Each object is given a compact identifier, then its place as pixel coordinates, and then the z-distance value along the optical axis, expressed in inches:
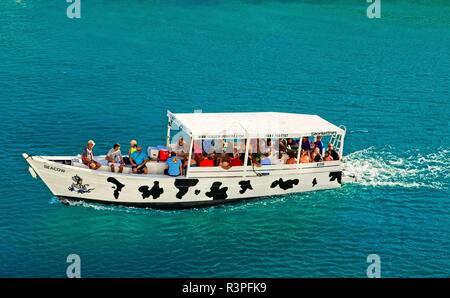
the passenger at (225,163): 1872.5
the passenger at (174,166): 1851.6
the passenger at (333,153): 1979.6
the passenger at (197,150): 1882.4
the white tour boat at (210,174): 1825.8
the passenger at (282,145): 1989.4
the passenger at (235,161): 1889.8
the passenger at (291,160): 1937.7
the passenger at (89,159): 1839.3
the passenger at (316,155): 1964.8
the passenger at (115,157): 1868.8
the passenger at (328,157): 1973.4
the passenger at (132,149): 1883.6
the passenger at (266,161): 1904.7
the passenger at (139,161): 1865.2
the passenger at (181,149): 1909.4
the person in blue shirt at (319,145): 1991.9
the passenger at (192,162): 1866.4
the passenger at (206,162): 1868.8
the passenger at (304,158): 1951.3
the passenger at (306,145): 1982.0
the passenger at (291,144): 1989.4
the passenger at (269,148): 1945.1
